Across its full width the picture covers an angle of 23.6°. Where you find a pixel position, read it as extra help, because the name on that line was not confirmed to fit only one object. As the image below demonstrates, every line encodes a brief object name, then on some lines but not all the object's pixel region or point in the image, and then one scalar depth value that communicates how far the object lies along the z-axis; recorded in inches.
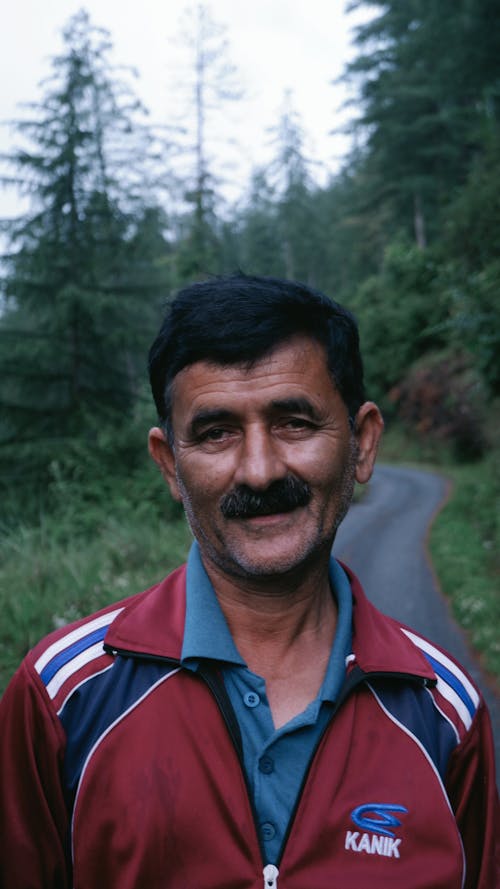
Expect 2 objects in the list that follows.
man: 34.5
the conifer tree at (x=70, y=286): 410.1
